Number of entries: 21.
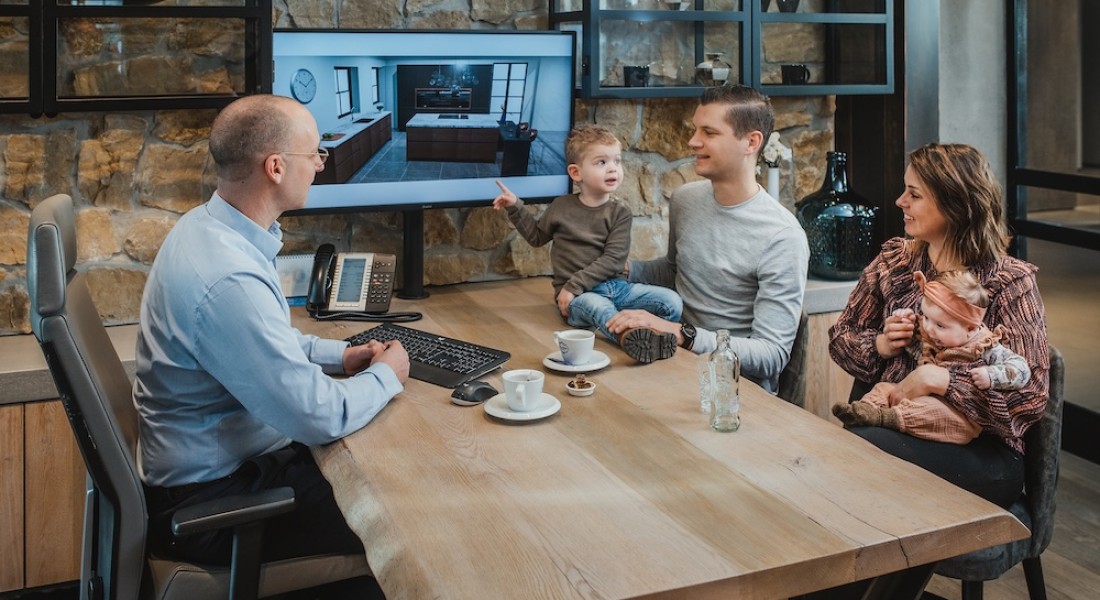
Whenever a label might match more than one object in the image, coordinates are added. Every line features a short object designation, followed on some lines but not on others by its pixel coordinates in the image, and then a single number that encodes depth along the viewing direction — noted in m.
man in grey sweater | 2.59
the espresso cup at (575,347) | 2.29
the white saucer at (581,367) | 2.28
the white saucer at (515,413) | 1.96
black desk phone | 2.95
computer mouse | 2.10
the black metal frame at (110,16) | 2.80
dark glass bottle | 3.55
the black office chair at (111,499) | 1.72
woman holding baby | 2.18
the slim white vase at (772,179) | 3.59
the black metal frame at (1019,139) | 3.88
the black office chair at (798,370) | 2.61
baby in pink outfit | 2.22
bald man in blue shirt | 1.87
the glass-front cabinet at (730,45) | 3.31
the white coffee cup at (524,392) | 1.98
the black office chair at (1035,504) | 2.12
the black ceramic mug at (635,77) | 3.36
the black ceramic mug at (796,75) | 3.64
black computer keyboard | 2.28
